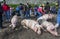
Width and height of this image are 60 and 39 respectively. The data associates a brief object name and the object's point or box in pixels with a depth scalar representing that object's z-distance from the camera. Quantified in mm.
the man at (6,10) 5134
